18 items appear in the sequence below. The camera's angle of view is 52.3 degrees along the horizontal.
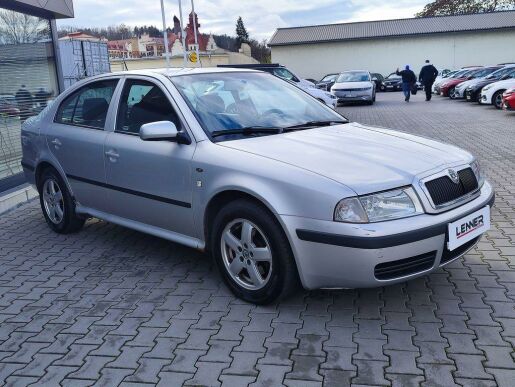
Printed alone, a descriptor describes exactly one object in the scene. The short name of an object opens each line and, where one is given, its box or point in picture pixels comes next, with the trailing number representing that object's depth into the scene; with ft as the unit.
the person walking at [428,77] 71.51
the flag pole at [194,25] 91.72
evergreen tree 330.34
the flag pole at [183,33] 86.12
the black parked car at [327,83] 84.58
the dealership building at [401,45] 148.97
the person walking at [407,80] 73.51
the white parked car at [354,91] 71.92
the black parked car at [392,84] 116.78
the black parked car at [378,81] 118.93
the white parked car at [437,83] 91.86
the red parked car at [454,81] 81.47
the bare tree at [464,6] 193.98
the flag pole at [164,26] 81.68
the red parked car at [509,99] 48.88
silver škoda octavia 10.25
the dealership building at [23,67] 26.21
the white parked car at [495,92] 57.86
